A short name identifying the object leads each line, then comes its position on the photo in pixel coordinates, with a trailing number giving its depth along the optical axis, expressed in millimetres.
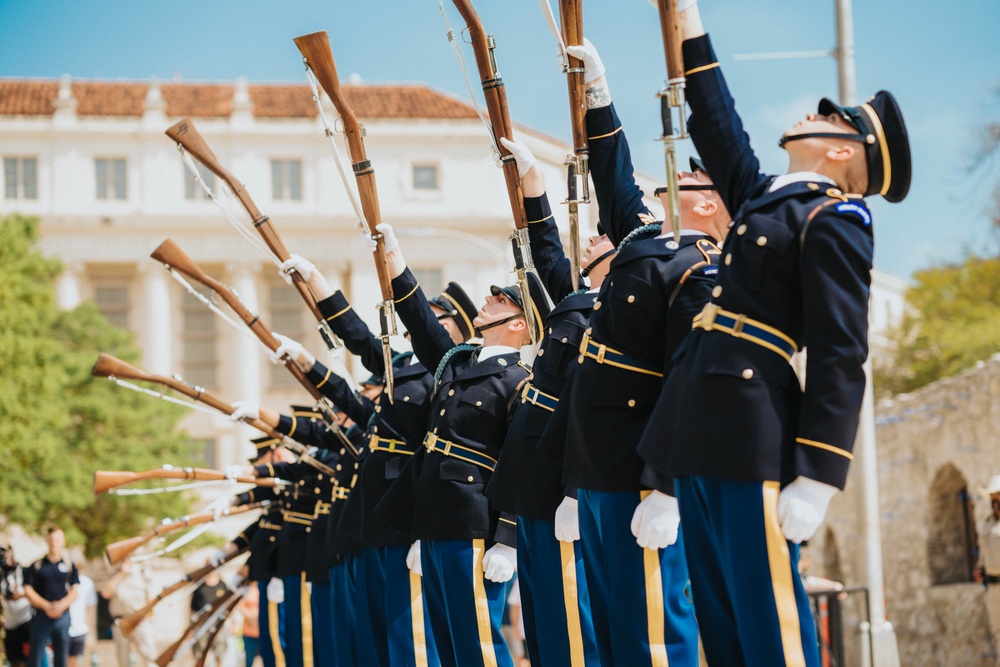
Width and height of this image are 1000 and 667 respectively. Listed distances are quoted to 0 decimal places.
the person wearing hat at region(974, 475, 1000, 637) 10102
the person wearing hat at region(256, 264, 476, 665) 7301
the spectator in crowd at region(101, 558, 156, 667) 17312
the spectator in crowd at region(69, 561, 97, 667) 16047
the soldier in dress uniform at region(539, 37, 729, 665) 4640
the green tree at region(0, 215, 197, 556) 26016
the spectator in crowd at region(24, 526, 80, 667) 15609
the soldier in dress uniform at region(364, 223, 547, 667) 6473
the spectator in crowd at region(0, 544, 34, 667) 15938
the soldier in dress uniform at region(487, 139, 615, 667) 5387
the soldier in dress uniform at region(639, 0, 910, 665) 3828
